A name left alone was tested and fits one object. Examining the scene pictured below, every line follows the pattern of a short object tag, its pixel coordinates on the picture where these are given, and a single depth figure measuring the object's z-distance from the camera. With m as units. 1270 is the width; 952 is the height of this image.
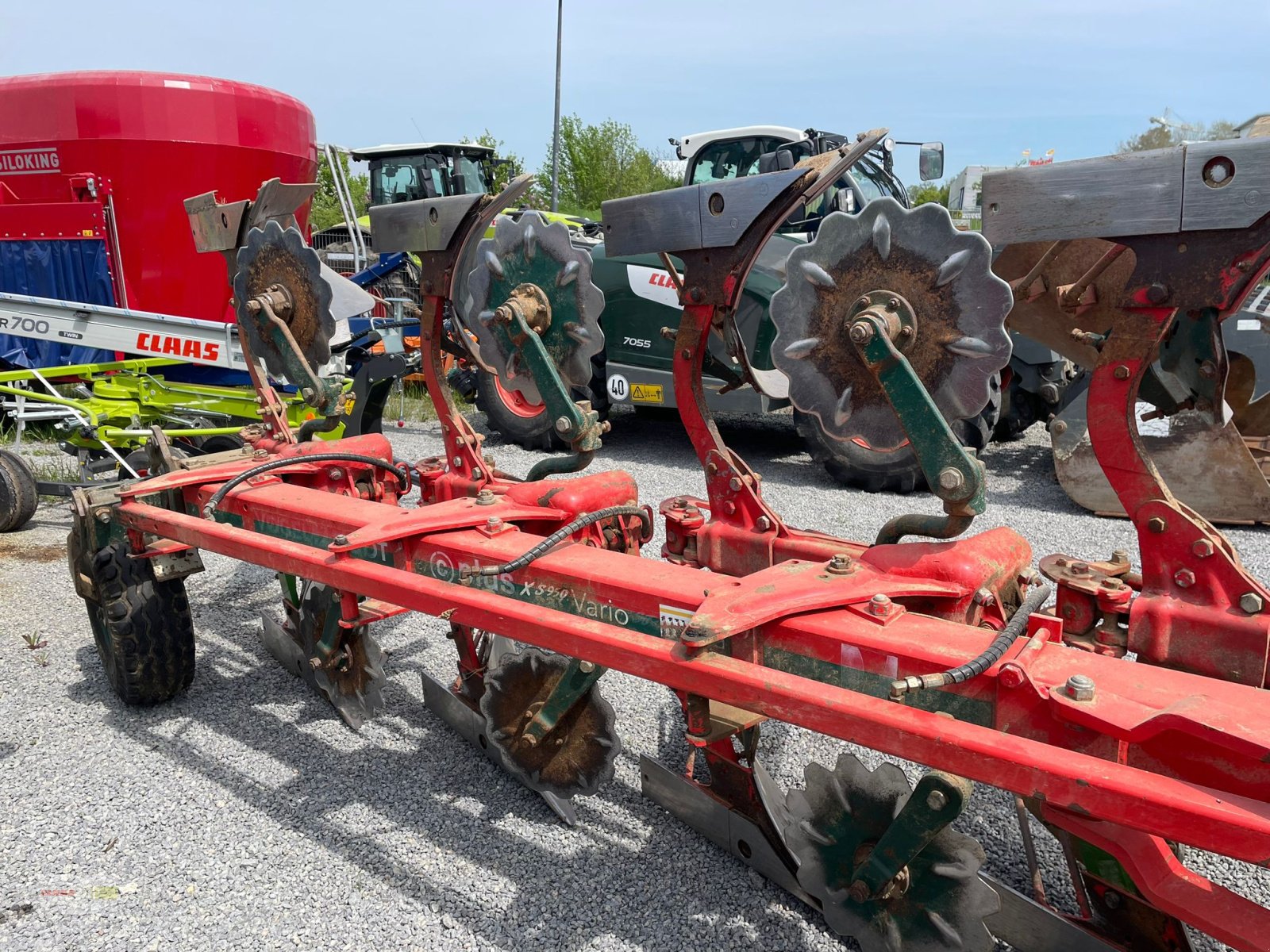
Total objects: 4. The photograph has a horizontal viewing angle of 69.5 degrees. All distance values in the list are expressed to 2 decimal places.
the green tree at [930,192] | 31.86
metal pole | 14.27
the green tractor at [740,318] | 5.94
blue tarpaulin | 6.86
